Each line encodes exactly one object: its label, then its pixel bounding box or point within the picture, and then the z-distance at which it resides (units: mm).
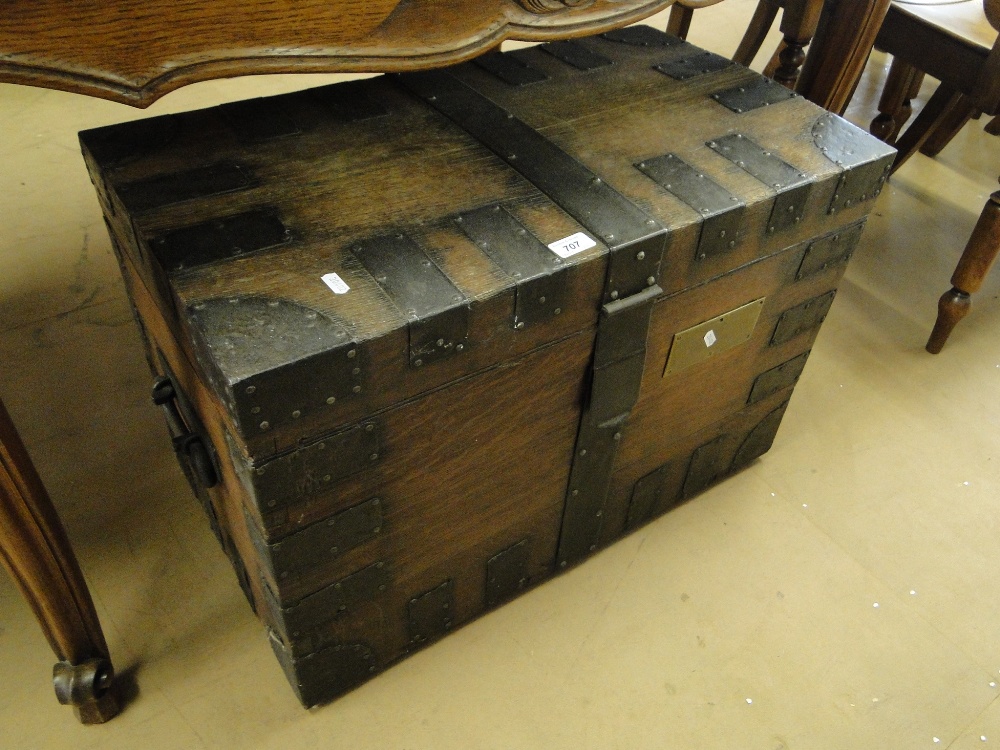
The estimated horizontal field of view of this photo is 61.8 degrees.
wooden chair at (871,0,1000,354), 1793
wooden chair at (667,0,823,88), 1732
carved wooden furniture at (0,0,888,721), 782
